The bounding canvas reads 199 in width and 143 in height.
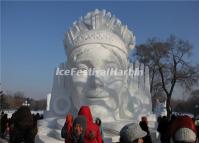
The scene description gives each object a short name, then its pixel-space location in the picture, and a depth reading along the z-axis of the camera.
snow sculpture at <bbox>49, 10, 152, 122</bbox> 5.91
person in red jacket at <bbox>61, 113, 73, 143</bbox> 2.66
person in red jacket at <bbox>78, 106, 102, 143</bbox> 2.40
